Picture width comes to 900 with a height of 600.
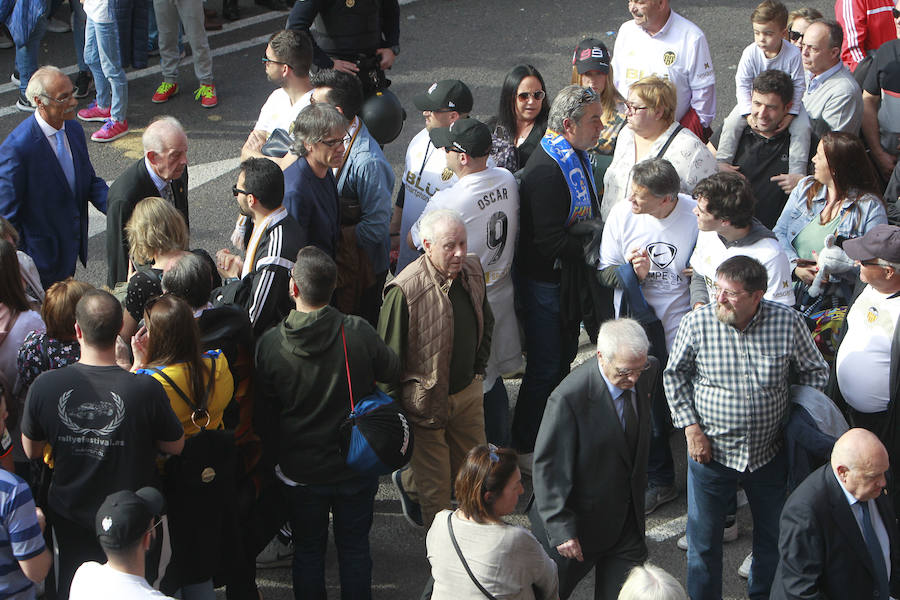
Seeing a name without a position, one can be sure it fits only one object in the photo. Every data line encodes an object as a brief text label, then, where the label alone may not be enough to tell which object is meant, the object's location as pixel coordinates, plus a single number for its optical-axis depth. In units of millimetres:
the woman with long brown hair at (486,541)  7496
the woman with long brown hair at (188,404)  8367
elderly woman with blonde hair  11711
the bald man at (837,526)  7996
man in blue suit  12148
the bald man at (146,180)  11281
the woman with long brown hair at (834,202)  11086
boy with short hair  14734
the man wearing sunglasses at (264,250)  10016
